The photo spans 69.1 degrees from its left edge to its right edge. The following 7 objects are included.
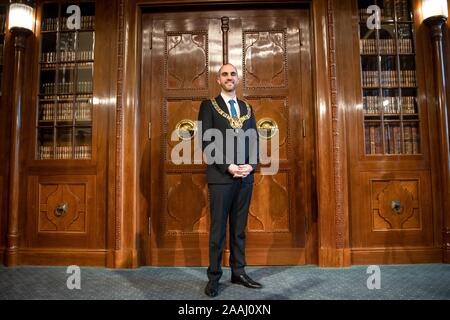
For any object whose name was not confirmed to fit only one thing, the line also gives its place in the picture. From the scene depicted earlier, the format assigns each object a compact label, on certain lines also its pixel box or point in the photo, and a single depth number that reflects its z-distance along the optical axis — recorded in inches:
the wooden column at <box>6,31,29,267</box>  121.6
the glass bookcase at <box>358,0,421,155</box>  124.7
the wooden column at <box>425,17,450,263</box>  119.5
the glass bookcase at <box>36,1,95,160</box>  128.0
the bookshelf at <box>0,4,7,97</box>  132.6
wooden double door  123.1
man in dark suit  89.9
